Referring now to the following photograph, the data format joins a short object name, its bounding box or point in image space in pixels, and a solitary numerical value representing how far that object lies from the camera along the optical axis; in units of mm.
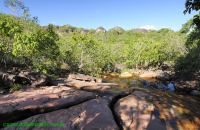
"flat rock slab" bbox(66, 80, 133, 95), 7704
